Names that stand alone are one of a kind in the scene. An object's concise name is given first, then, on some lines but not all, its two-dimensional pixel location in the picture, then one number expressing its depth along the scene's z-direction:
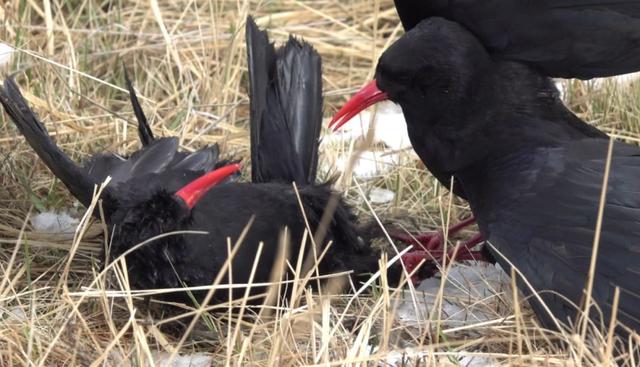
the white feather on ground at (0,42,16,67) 9.55
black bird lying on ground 6.66
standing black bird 6.46
